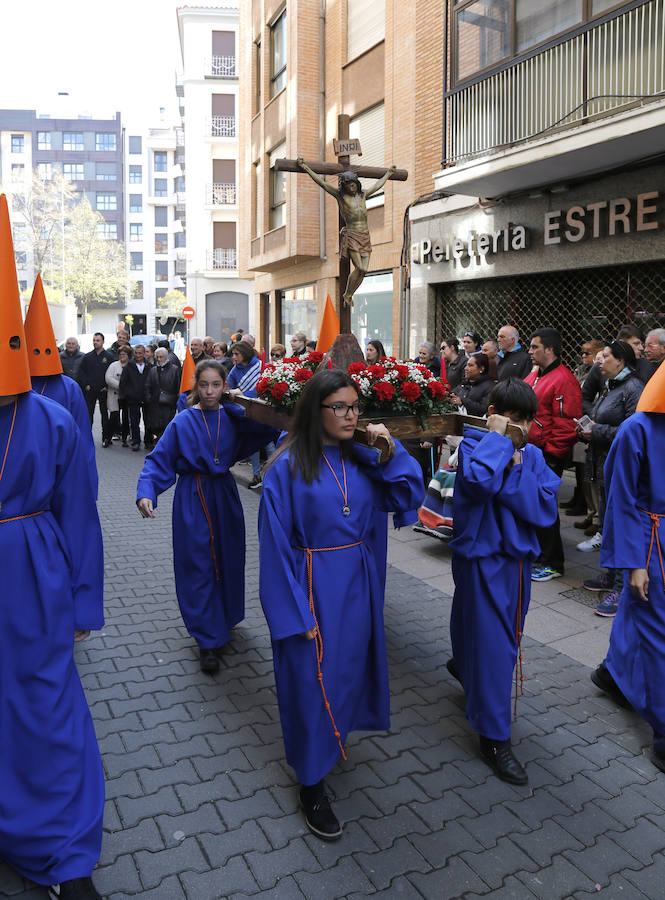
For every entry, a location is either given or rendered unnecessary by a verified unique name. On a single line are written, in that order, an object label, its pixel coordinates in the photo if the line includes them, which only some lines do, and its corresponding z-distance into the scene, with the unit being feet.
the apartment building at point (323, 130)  48.75
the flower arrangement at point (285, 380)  15.38
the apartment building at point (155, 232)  246.27
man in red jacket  24.06
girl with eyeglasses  11.00
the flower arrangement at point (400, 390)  14.94
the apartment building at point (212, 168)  129.08
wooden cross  20.25
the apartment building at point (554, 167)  30.12
